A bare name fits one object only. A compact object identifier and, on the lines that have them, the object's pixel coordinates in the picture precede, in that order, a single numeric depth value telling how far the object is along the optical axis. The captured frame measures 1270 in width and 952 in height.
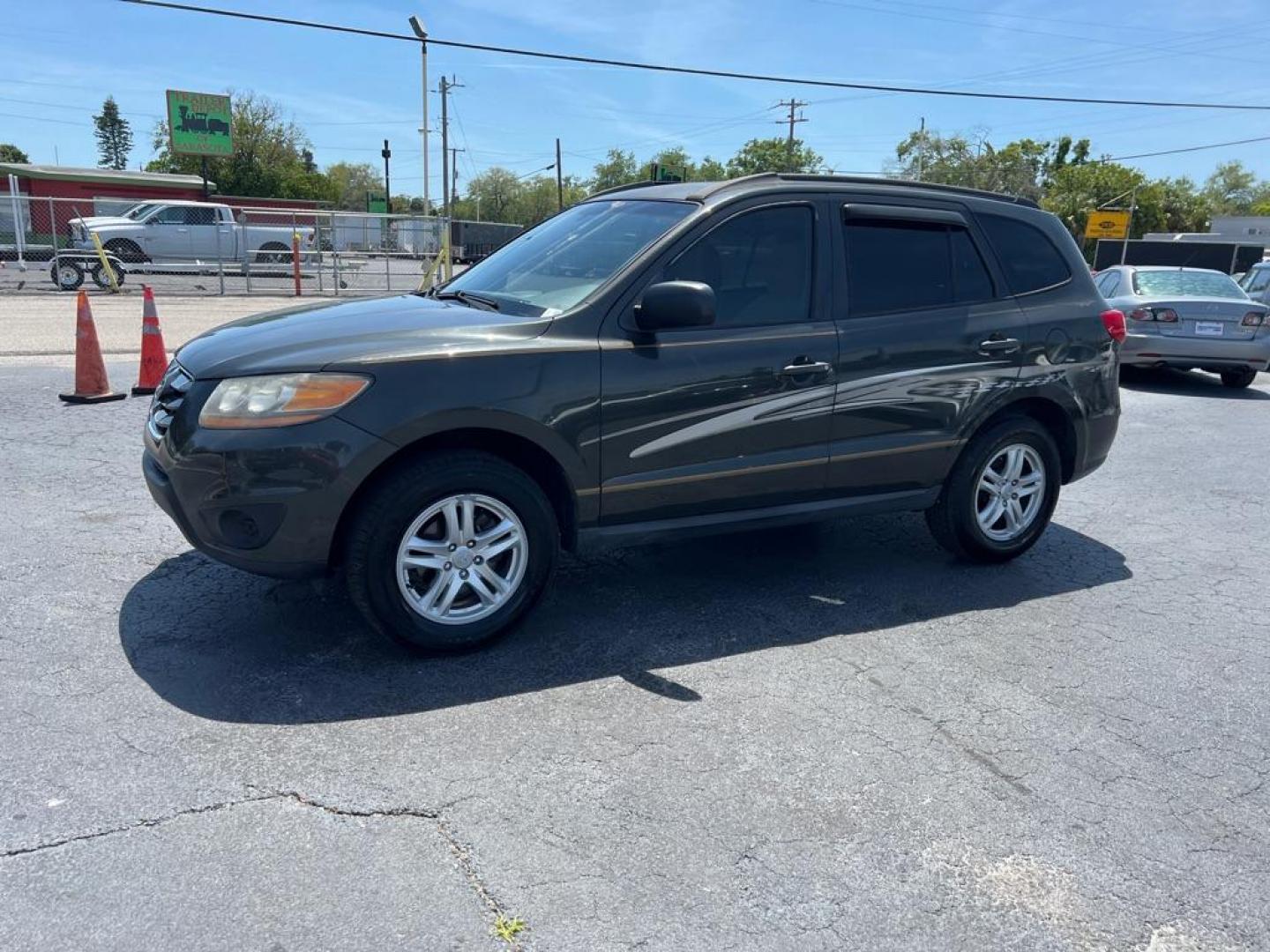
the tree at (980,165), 73.25
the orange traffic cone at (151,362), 8.30
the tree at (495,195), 97.19
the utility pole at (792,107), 73.12
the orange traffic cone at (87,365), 7.95
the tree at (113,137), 120.49
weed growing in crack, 2.36
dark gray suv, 3.52
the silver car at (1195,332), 11.28
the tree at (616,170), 100.06
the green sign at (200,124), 46.47
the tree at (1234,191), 123.38
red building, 42.50
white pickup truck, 24.48
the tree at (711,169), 91.69
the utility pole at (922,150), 77.69
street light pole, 29.84
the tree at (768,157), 86.49
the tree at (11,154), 89.41
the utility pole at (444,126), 53.34
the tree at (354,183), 94.18
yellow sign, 45.78
